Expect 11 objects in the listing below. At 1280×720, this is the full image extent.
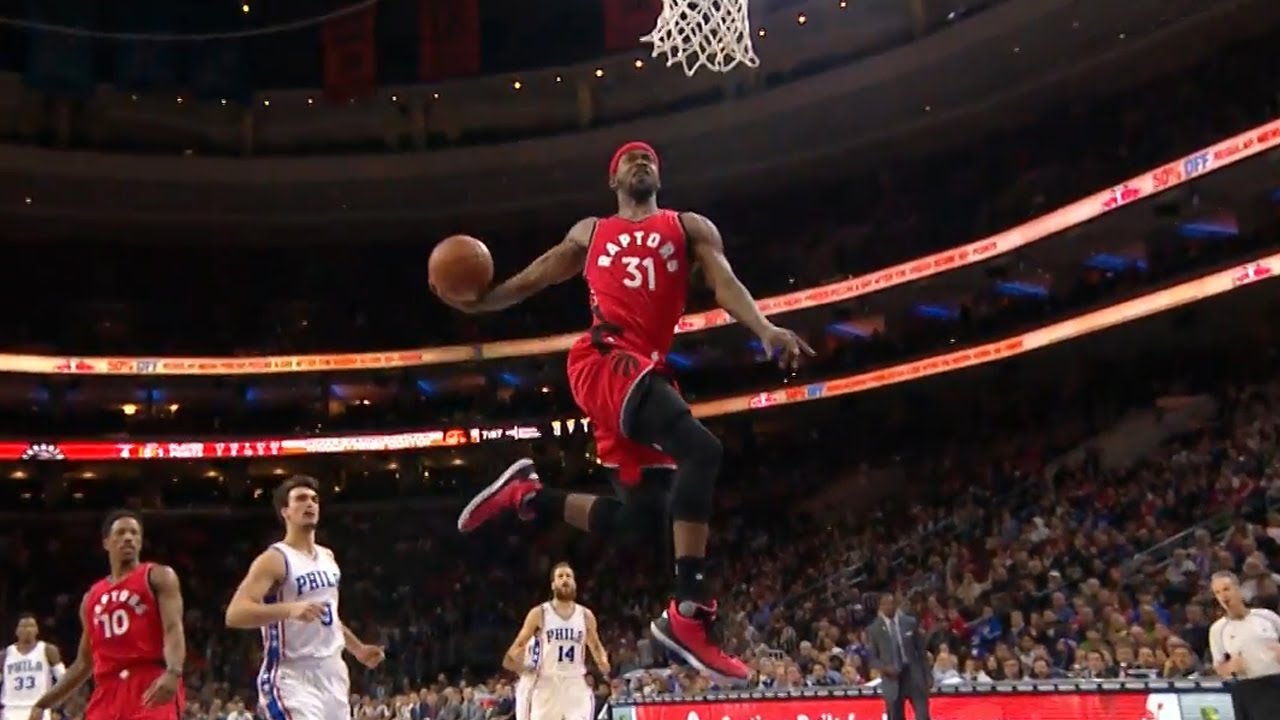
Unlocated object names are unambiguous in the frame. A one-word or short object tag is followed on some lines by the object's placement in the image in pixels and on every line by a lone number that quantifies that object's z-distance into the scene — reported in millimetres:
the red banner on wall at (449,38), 27969
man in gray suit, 11539
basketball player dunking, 4699
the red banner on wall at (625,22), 26562
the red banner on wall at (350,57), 28391
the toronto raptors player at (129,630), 6520
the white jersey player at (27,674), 12031
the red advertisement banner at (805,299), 19562
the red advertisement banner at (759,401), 20297
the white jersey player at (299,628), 5973
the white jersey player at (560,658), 10531
